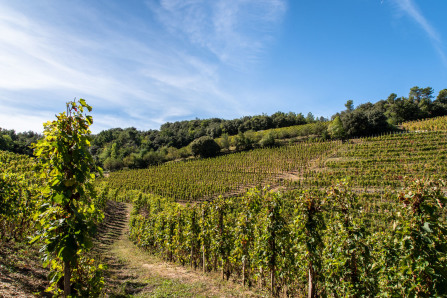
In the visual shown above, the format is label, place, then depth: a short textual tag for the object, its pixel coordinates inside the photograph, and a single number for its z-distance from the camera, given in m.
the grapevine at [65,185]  3.43
